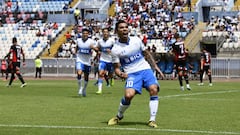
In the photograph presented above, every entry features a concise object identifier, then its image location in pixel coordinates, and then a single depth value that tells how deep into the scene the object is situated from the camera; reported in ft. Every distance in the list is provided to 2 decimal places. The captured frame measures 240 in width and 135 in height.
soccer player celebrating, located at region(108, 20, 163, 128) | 42.98
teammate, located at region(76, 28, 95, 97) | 75.66
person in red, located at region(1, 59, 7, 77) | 164.68
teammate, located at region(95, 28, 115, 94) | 82.12
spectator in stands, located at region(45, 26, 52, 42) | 193.98
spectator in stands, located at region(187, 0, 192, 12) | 183.83
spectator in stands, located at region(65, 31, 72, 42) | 188.75
